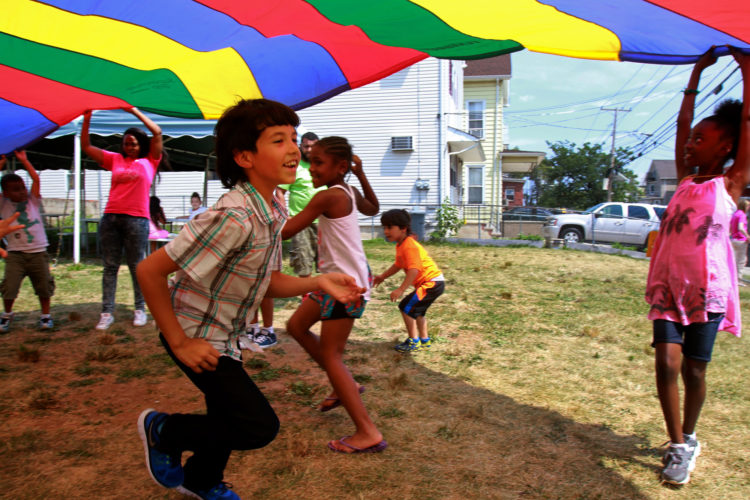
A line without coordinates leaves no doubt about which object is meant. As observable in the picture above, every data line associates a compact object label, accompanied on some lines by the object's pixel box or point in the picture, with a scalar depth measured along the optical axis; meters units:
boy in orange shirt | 4.59
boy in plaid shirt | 1.89
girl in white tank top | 2.85
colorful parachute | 2.79
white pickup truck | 16.91
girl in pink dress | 2.57
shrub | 16.12
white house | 17.27
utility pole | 38.50
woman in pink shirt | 5.09
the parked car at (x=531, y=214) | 18.95
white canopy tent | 8.24
